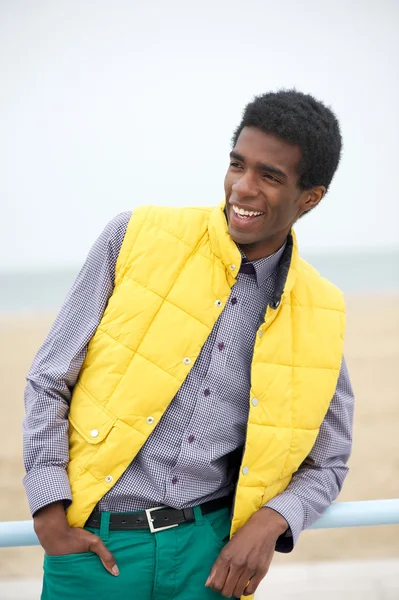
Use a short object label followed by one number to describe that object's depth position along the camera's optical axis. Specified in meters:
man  2.99
